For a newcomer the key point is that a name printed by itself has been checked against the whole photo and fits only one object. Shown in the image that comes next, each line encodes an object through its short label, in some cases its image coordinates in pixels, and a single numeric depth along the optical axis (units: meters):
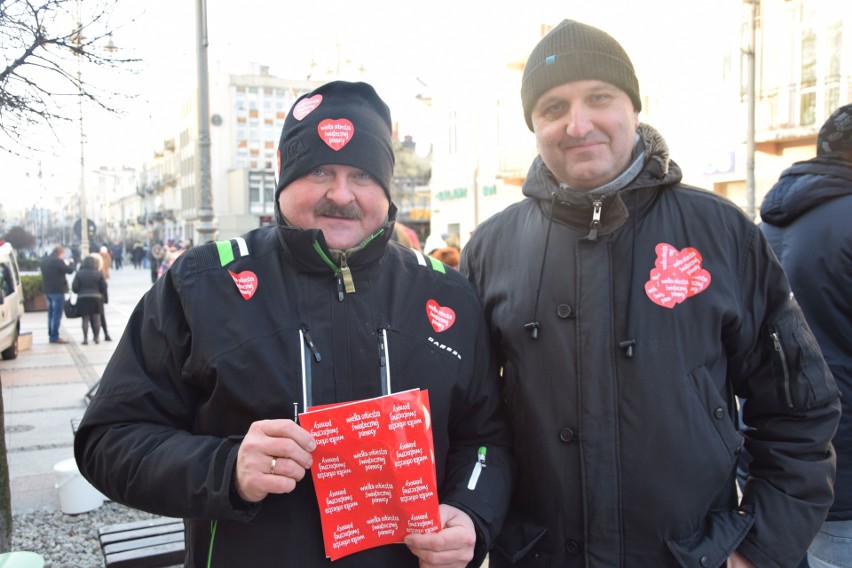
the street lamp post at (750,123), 14.66
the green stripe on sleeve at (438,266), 2.23
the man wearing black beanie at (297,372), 1.77
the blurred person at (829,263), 2.61
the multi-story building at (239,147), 58.44
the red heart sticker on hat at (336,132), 2.07
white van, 12.05
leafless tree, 4.10
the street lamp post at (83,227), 23.08
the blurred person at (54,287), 14.80
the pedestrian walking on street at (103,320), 14.46
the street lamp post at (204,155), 8.88
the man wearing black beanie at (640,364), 1.96
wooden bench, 3.72
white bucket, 5.57
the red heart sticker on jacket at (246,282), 1.95
